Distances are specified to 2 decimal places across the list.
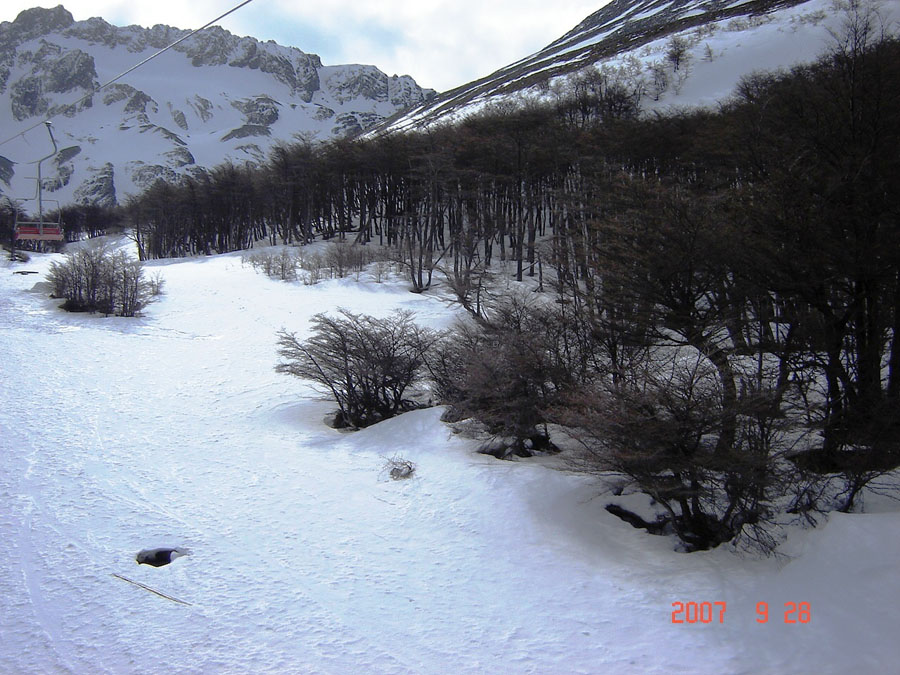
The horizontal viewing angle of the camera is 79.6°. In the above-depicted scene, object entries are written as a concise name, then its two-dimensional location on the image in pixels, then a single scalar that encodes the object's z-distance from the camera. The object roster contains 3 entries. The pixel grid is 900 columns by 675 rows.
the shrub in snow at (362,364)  11.31
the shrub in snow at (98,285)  20.48
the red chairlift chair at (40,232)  25.08
